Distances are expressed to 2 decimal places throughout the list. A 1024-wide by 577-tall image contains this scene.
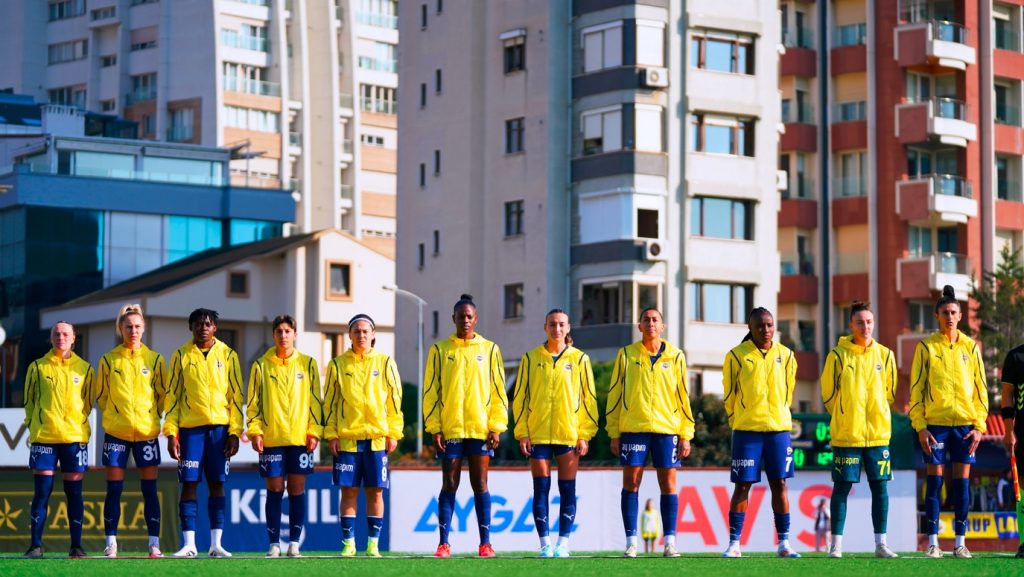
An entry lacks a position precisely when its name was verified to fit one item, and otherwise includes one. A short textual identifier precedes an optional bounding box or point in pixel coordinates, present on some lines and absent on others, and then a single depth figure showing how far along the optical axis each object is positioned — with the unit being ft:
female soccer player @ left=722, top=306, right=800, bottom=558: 65.51
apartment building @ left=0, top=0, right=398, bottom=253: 395.96
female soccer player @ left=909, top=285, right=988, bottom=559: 67.31
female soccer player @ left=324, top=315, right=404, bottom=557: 67.10
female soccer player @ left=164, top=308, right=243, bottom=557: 66.74
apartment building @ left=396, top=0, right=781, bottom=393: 225.97
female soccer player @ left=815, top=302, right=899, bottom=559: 66.13
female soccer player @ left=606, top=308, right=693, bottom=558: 66.18
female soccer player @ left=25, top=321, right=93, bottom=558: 66.90
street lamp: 225.33
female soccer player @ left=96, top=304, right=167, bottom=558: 66.69
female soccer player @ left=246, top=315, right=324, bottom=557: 67.67
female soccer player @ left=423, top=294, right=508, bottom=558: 66.69
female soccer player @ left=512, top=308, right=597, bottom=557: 66.80
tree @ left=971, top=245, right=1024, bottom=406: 221.05
